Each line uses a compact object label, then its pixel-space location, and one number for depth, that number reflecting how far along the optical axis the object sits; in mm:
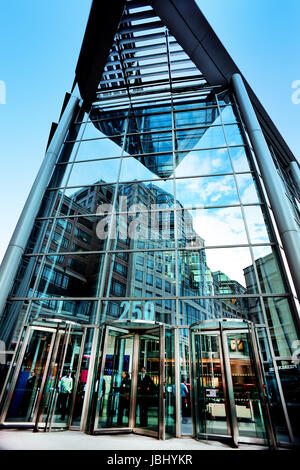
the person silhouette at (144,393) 6113
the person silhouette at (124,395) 6293
